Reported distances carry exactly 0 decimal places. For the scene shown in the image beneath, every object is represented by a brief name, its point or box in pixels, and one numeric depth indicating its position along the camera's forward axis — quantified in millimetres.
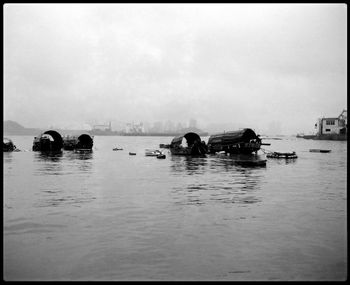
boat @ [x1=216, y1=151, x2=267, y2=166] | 35262
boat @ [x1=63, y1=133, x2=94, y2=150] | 62344
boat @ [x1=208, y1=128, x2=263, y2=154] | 44878
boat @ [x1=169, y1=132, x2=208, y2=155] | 48875
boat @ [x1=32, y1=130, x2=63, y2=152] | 58844
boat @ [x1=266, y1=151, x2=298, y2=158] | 46178
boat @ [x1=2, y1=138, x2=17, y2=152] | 56481
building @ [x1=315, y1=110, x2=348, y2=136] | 109250
